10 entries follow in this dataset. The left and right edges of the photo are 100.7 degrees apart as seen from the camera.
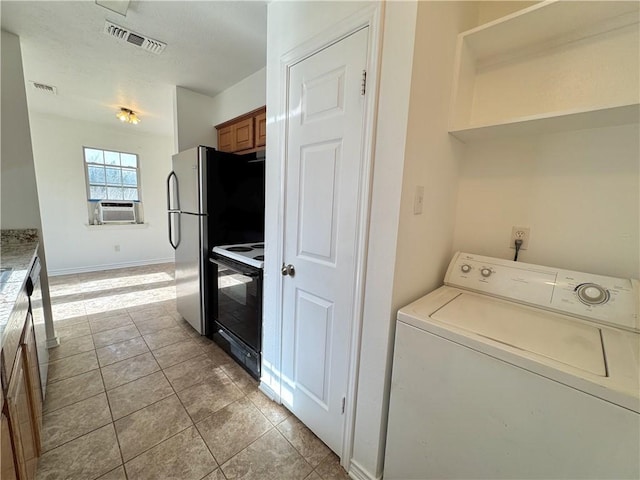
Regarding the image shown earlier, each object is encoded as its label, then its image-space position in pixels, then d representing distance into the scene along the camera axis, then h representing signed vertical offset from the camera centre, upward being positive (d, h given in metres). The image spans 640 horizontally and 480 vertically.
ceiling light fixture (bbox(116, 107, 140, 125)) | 3.42 +1.01
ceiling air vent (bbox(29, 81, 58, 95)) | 2.85 +1.11
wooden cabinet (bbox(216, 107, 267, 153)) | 2.51 +0.66
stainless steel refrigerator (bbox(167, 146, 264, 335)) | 2.26 -0.12
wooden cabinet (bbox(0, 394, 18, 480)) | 0.75 -0.79
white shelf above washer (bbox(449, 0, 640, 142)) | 1.01 +0.63
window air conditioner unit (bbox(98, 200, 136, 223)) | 4.56 -0.35
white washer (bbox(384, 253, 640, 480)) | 0.70 -0.51
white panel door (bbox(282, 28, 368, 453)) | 1.18 -0.12
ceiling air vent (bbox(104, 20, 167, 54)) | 1.90 +1.16
